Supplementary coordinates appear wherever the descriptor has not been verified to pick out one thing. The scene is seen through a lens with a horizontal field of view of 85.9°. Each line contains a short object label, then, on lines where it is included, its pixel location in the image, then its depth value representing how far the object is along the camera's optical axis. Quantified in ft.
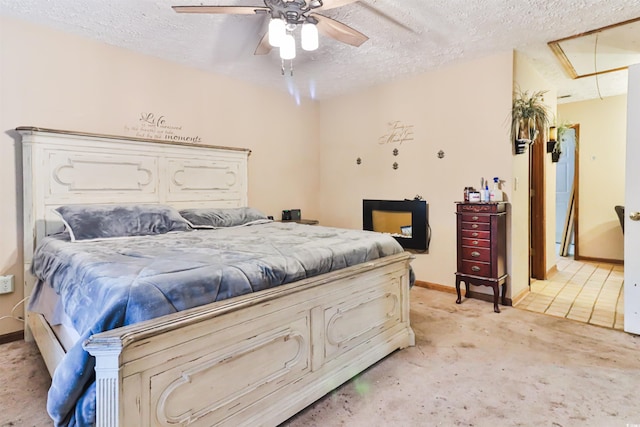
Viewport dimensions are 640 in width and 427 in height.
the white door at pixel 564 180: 19.20
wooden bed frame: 3.82
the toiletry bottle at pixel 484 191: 10.87
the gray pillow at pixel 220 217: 10.02
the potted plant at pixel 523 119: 10.84
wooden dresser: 10.37
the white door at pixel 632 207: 8.56
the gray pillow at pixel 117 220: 7.88
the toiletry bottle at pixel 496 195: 10.89
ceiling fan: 6.59
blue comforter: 3.80
